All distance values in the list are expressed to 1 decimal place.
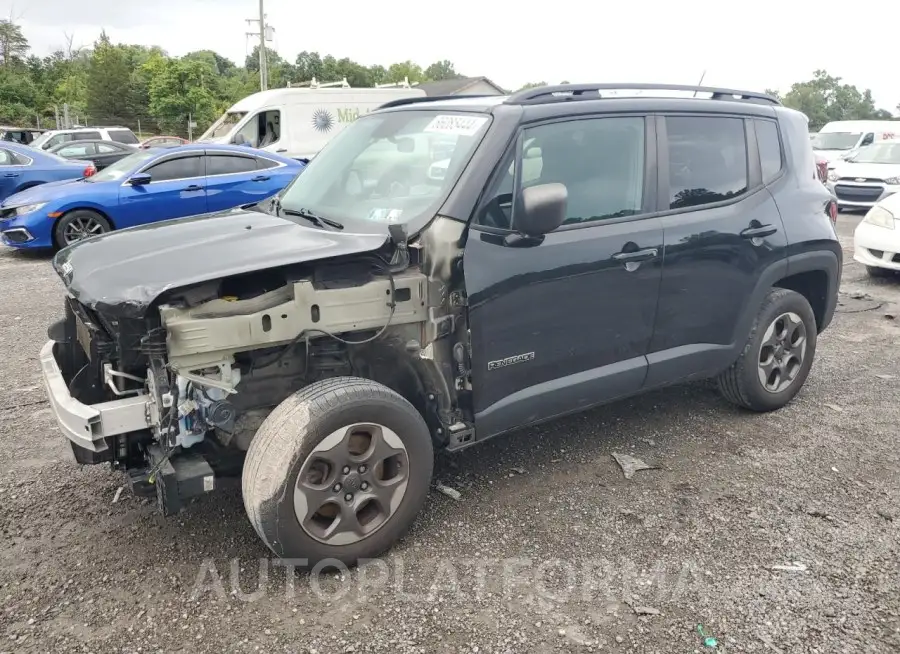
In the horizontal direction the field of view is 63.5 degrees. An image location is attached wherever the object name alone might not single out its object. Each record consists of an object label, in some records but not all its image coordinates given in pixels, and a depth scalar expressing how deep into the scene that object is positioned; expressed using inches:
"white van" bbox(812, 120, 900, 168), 758.5
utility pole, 1348.8
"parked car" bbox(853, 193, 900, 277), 325.4
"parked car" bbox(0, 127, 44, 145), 869.5
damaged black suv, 110.8
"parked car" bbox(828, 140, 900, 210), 587.3
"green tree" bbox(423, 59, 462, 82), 3957.9
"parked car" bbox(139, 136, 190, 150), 951.9
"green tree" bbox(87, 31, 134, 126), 1883.6
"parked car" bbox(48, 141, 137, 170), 676.1
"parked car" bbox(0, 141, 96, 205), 456.4
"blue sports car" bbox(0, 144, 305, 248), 374.3
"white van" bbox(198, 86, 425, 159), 593.0
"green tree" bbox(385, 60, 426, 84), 3225.9
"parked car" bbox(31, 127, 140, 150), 743.1
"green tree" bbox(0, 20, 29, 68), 2245.3
